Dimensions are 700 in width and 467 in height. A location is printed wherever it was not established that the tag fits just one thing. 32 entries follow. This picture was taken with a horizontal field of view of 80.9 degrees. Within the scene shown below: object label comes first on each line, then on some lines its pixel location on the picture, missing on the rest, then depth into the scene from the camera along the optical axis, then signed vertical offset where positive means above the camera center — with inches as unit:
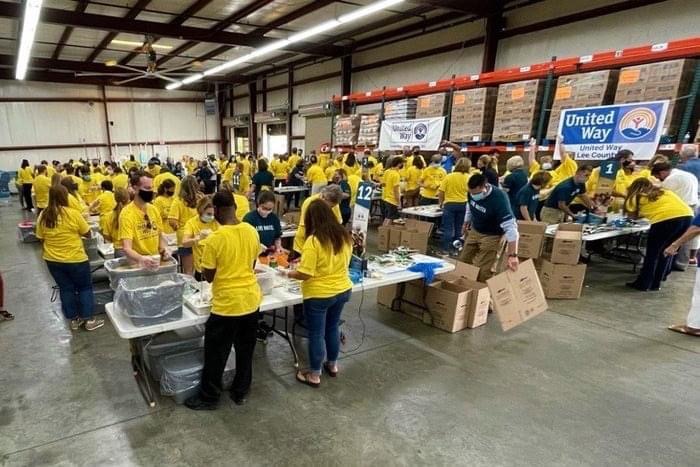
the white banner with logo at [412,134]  368.5 +10.6
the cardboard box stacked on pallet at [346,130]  468.8 +13.3
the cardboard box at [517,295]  141.5 -49.6
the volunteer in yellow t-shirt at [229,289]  96.4 -36.3
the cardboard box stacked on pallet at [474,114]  328.8 +27.5
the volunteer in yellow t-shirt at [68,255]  138.9 -44.2
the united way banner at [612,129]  242.8 +16.3
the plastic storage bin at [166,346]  117.5 -62.0
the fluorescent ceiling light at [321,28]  277.5 +87.4
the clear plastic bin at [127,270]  123.0 -41.6
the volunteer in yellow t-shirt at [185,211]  163.3 -31.5
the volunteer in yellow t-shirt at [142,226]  130.3 -30.9
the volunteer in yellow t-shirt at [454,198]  248.5 -30.3
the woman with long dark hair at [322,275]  105.4 -34.8
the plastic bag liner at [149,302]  98.5 -40.8
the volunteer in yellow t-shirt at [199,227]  143.4 -32.8
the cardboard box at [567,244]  192.4 -42.0
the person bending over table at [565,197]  217.8 -24.0
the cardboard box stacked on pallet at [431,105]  363.9 +35.9
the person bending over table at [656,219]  192.5 -27.9
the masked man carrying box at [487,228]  148.5 -29.9
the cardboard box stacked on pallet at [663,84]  230.5 +41.7
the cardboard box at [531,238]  200.7 -41.8
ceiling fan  409.4 +91.7
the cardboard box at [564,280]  196.9 -59.6
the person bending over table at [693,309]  152.3 -55.4
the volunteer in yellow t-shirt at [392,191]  295.7 -33.5
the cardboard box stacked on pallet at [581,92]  261.7 +40.0
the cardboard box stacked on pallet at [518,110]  296.2 +29.5
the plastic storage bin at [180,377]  111.7 -65.3
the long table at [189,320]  100.1 -46.5
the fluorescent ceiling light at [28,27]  257.3 +71.9
